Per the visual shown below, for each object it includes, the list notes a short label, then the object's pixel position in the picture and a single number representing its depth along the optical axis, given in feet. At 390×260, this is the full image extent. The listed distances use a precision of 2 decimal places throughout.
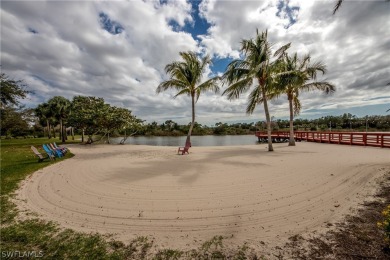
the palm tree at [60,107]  104.53
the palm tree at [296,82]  45.52
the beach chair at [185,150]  47.06
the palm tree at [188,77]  54.95
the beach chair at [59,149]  42.86
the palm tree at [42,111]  111.59
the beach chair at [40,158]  36.17
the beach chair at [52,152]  38.86
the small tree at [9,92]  54.85
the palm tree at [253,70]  45.73
